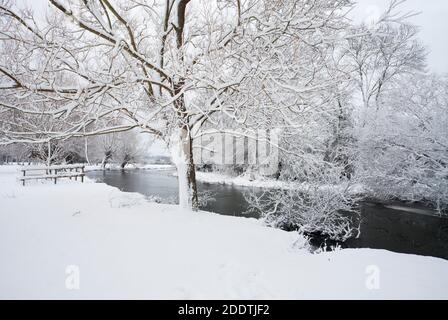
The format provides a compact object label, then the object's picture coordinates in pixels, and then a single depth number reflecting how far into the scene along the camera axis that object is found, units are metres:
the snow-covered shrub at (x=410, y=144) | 13.34
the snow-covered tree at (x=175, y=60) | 5.02
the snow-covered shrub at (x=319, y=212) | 9.89
